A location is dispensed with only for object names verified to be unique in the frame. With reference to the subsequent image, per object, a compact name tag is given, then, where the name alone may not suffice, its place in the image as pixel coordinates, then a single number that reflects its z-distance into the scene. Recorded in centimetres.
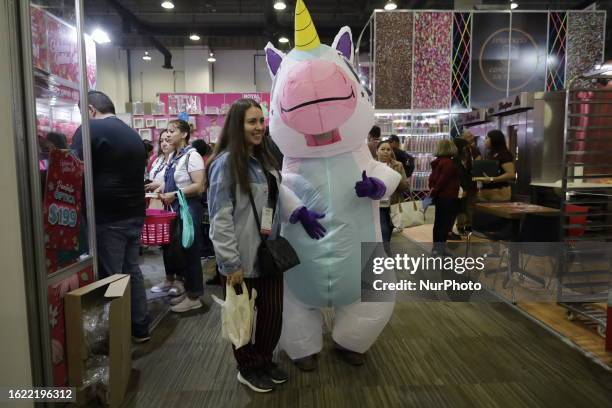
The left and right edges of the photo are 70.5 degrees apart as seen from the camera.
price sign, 200
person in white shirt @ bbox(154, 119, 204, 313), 345
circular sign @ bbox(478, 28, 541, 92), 780
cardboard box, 204
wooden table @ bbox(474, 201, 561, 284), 339
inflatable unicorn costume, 226
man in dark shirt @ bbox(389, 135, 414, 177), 489
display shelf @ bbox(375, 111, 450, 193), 800
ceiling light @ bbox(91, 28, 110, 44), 734
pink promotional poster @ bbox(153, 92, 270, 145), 870
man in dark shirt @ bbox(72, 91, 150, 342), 253
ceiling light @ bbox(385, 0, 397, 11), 812
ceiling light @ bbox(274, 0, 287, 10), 884
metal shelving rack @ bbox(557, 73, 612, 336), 307
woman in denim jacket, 209
